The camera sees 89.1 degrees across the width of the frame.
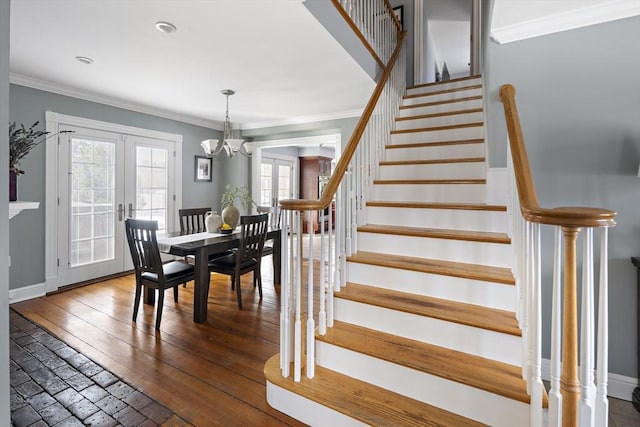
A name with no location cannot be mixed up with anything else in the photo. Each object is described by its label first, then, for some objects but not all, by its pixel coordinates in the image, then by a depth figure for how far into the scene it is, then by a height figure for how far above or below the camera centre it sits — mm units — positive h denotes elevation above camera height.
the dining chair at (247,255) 3232 -454
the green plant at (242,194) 5810 +312
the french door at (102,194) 3992 +224
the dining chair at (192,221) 4141 -129
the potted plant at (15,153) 1698 +310
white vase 3752 -138
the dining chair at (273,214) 4746 -39
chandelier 3900 +812
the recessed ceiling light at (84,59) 3013 +1422
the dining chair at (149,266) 2789 -493
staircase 1488 -612
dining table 2938 -367
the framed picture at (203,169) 5703 +755
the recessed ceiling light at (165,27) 2411 +1395
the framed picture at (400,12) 4661 +2874
